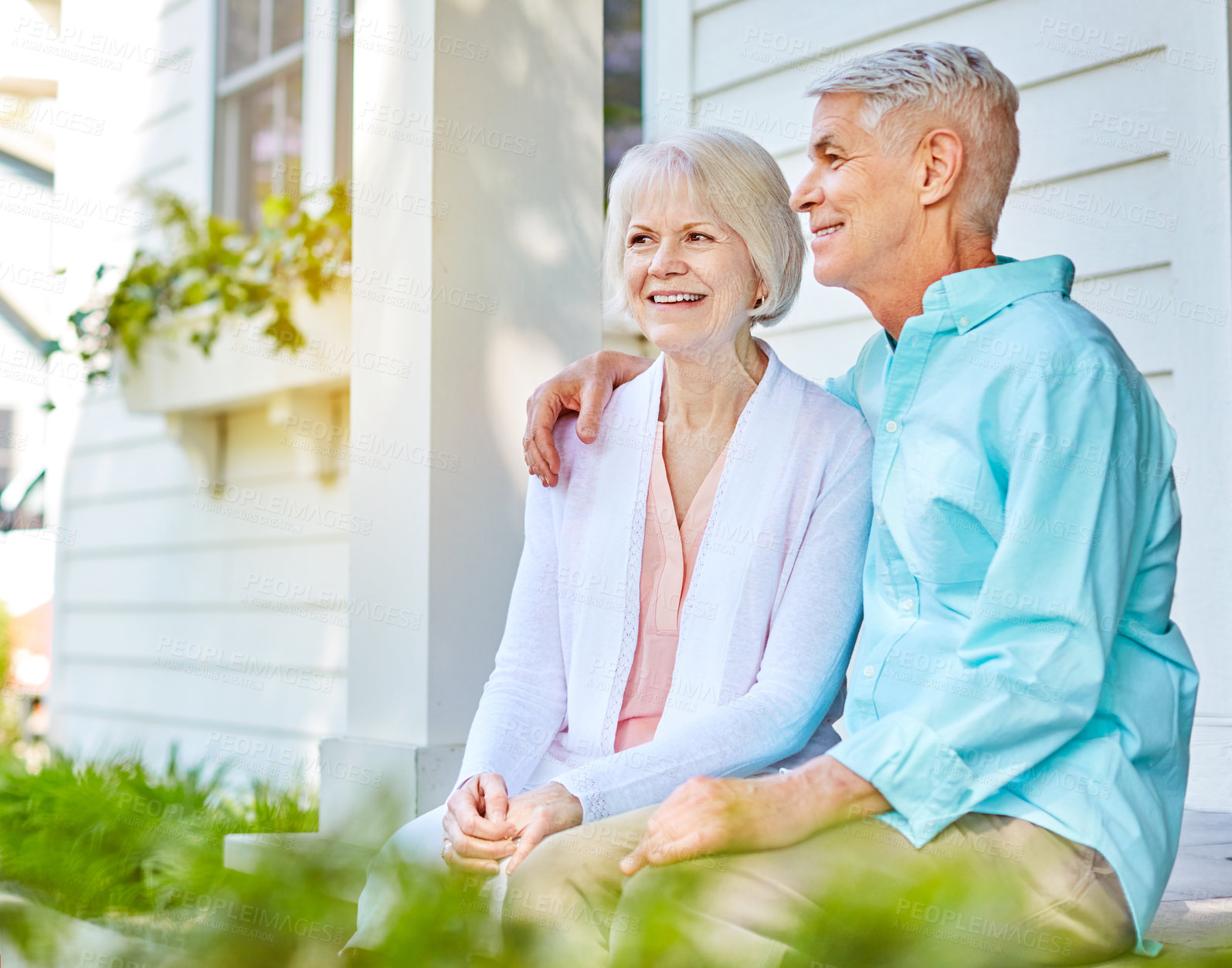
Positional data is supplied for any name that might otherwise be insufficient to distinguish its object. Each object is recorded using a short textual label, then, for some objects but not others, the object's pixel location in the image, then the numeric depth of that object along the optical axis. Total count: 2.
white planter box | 4.04
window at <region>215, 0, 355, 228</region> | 4.57
